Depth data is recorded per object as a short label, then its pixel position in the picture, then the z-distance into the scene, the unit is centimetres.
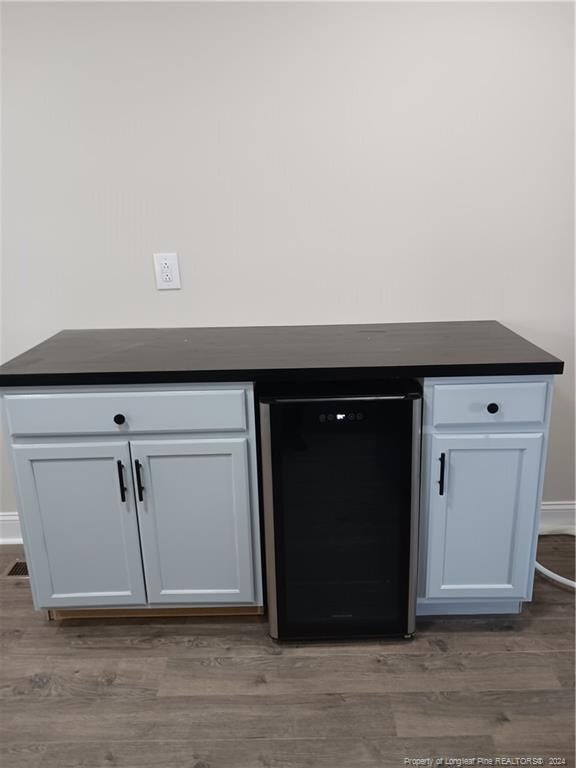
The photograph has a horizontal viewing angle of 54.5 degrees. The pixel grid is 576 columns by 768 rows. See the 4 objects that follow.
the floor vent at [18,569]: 219
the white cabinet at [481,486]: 160
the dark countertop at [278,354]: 158
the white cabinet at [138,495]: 162
